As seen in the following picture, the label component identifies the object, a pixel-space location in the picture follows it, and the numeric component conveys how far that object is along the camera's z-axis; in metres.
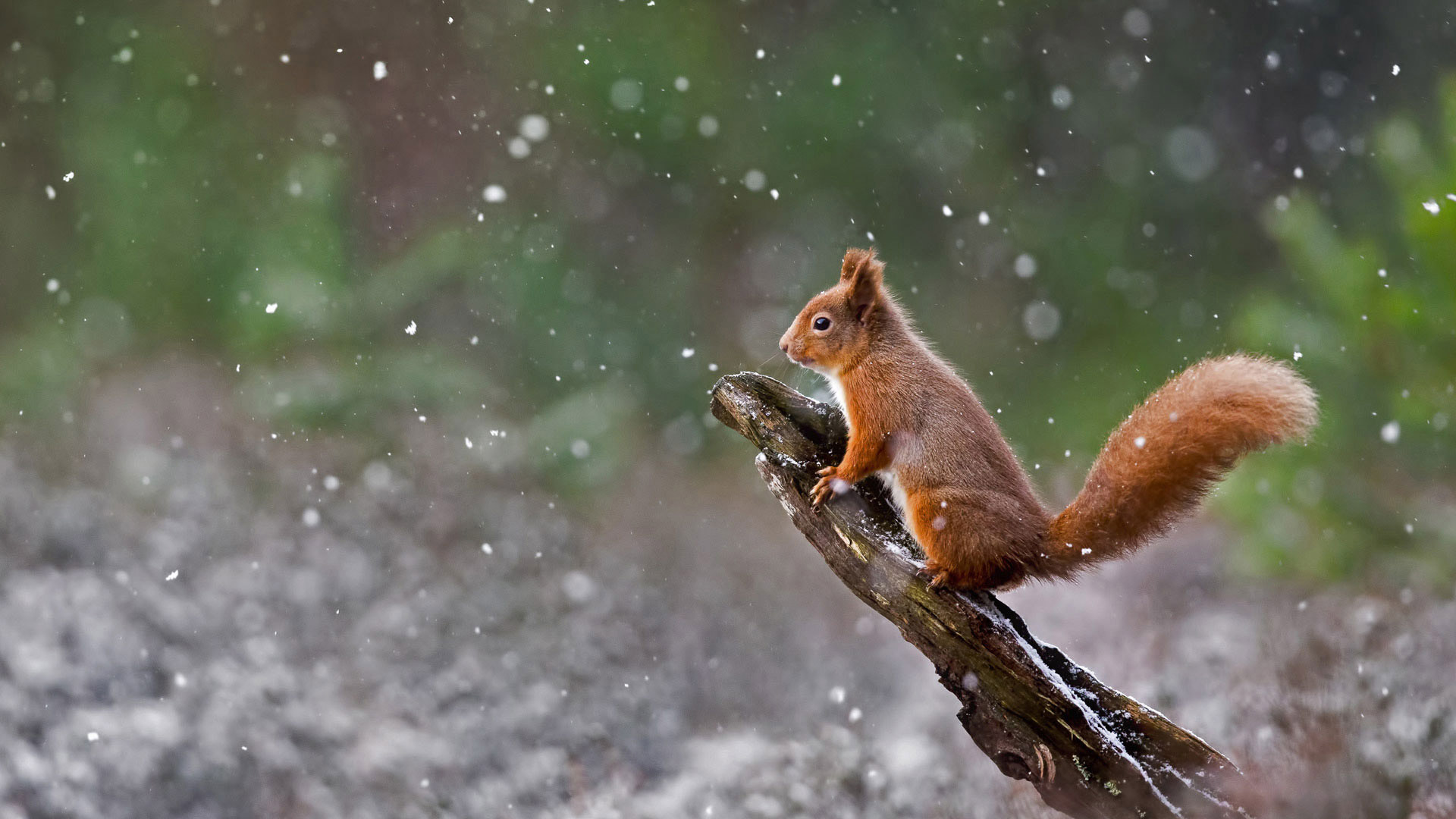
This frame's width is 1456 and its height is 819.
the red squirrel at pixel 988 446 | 9.56
